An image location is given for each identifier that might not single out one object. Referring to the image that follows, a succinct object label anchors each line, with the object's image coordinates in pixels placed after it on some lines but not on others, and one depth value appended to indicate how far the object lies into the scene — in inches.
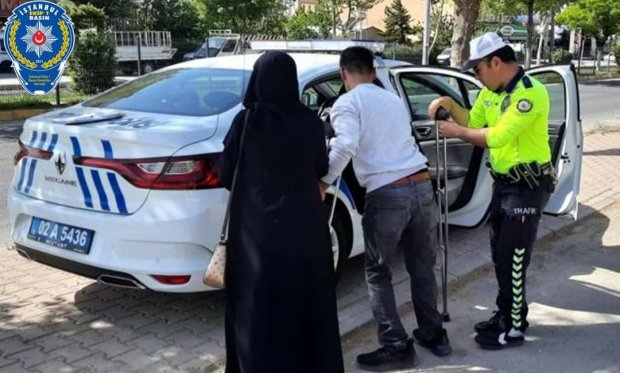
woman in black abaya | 102.6
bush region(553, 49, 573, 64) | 1494.8
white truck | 1054.4
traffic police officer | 133.7
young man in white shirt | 122.4
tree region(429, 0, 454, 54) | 1672.0
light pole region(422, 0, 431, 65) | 950.3
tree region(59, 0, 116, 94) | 681.6
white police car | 136.1
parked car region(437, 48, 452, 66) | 1374.5
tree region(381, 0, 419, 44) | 2064.5
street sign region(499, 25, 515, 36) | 1068.3
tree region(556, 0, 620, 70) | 1246.9
